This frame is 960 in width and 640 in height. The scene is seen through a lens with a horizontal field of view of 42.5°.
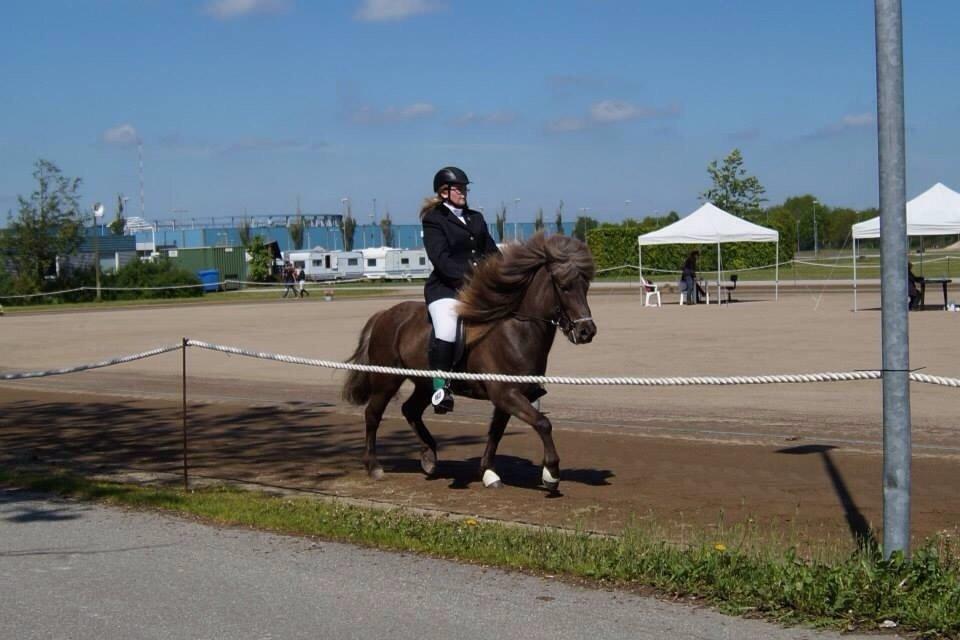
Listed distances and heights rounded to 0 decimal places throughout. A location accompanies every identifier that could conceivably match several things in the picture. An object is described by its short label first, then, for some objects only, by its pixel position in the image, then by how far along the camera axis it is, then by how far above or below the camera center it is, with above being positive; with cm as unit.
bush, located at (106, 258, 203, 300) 6756 -5
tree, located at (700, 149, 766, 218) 8306 +477
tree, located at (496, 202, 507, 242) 11275 +438
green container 8856 +113
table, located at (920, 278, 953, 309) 3412 -76
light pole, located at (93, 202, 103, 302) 6512 +305
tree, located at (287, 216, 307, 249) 11844 +391
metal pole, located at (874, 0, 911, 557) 698 -10
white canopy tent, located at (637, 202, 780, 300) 4188 +102
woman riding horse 1090 +15
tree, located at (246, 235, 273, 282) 8919 +94
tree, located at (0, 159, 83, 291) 6638 +246
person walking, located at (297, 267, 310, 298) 6335 -81
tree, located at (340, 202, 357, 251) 12131 +433
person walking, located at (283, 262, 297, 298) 6426 -34
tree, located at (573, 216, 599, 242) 11278 +409
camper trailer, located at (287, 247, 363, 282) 9481 +66
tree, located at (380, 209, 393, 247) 12988 +423
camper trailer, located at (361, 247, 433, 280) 9488 +50
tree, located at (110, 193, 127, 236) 11775 +526
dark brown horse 1023 -45
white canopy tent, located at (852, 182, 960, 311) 3353 +106
